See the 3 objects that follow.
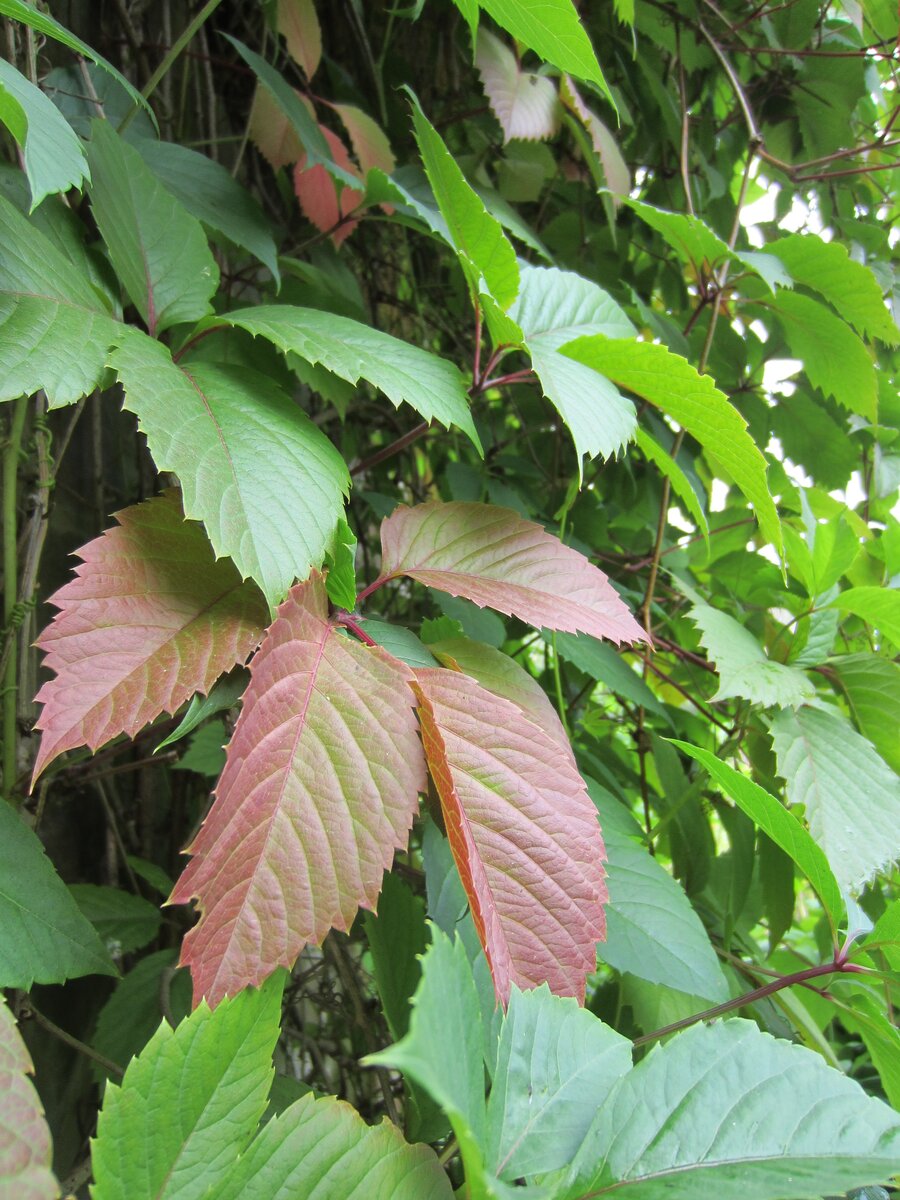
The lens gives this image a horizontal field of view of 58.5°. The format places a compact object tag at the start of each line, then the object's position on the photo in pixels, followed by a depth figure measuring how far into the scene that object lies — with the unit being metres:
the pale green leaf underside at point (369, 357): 0.51
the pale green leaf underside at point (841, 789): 0.61
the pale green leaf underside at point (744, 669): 0.68
